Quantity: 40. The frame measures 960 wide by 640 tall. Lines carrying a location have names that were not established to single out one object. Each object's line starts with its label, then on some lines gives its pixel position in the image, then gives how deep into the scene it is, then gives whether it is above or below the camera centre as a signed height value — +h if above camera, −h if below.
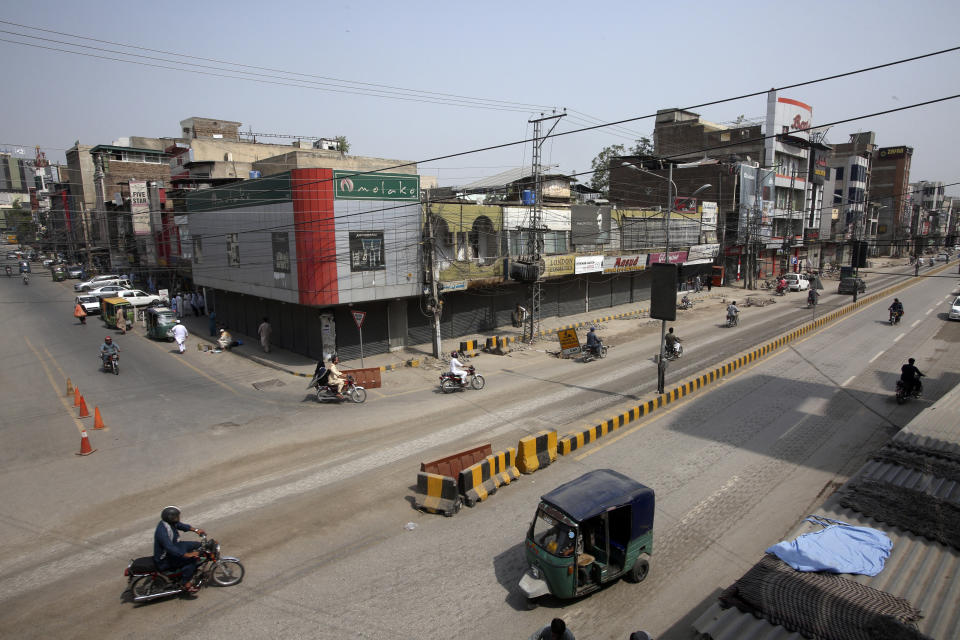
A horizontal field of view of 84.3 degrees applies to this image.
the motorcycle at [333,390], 17.73 -5.00
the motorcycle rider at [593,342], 23.44 -4.67
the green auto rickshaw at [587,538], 7.43 -4.37
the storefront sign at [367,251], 21.58 -0.50
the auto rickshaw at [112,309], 30.91 -3.90
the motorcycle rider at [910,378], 16.70 -4.55
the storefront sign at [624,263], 35.09 -1.86
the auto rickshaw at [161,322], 28.19 -4.26
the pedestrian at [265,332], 24.77 -4.28
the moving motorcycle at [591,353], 23.31 -5.14
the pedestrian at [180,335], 25.41 -4.43
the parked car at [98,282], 43.22 -3.19
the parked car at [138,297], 37.19 -3.89
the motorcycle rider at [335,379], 17.62 -4.59
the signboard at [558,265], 30.48 -1.65
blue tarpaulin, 6.57 -4.04
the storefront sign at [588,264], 32.50 -1.73
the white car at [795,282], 47.97 -4.40
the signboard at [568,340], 23.98 -4.63
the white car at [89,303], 35.81 -4.08
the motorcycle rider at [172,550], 7.69 -4.46
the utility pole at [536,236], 24.61 +0.04
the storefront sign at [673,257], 39.16 -1.68
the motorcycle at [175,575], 7.71 -4.97
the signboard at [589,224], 33.97 +0.78
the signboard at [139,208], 43.84 +2.79
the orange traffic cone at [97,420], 15.30 -5.08
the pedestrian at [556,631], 5.66 -4.22
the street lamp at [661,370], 17.19 -4.33
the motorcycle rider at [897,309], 31.00 -4.44
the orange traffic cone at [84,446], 13.60 -5.17
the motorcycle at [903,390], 16.78 -4.98
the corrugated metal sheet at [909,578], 5.61 -4.13
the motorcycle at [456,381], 18.77 -5.08
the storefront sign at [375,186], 20.86 +2.15
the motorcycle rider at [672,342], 22.48 -4.53
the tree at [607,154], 75.01 +11.65
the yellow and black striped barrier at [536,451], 11.92 -4.89
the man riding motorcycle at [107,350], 21.50 -4.34
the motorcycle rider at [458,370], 18.70 -4.61
